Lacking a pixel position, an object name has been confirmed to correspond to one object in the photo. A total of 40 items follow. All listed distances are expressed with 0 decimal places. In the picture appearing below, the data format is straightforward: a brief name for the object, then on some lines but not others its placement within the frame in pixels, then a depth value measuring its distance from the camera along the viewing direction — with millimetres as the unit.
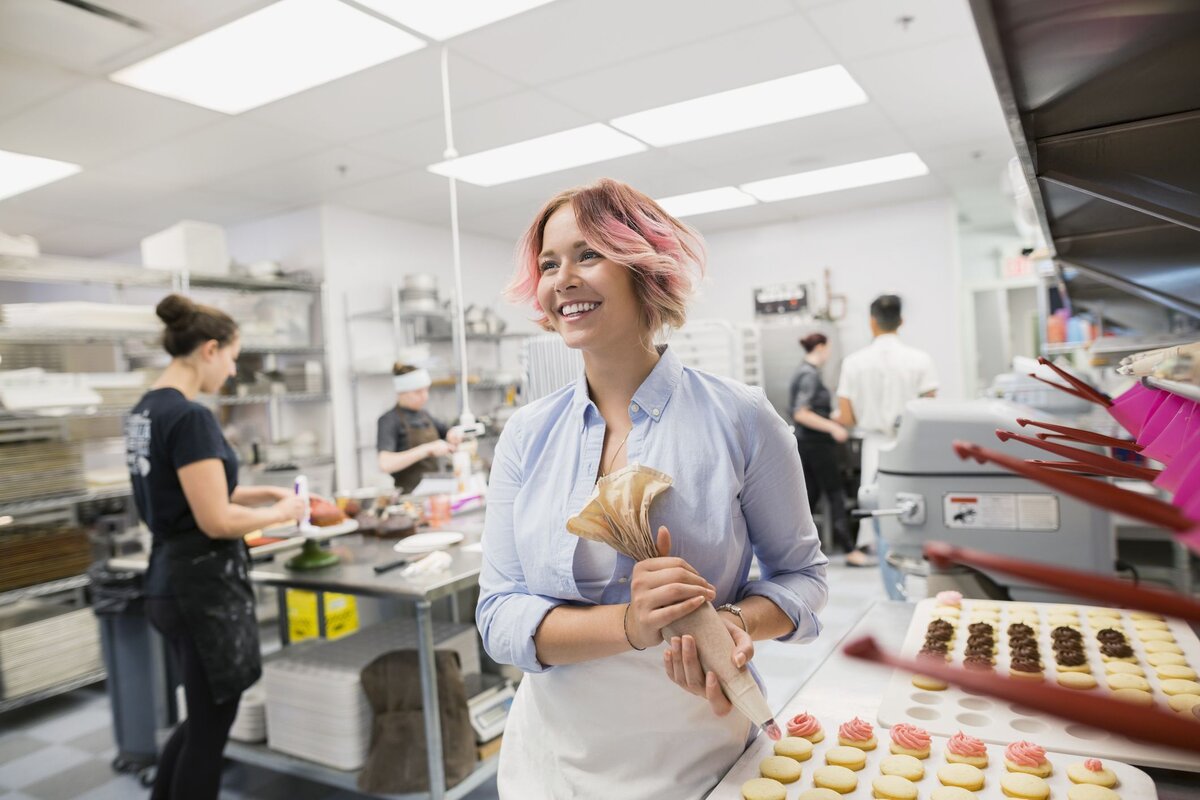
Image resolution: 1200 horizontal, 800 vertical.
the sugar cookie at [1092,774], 998
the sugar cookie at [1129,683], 1224
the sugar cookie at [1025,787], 990
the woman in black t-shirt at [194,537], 2256
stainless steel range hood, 586
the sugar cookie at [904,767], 1056
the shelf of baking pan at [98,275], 3934
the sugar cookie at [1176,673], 1260
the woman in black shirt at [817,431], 5617
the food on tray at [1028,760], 1041
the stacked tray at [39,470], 3836
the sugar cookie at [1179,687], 1203
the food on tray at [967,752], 1078
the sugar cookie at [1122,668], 1302
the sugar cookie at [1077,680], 1235
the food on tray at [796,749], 1118
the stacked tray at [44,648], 3723
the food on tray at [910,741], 1114
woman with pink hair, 1114
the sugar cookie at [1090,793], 961
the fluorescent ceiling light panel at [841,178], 5672
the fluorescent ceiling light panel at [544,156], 4645
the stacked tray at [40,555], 3836
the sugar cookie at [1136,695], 1186
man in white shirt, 4590
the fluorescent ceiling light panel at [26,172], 4387
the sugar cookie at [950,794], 981
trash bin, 3107
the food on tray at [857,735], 1149
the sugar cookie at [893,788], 1004
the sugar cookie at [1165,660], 1318
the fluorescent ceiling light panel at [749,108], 3986
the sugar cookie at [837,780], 1034
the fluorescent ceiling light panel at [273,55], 2996
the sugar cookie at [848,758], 1100
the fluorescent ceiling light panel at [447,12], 2934
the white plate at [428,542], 2965
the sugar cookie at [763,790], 1001
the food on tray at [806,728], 1179
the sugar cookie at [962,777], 1025
